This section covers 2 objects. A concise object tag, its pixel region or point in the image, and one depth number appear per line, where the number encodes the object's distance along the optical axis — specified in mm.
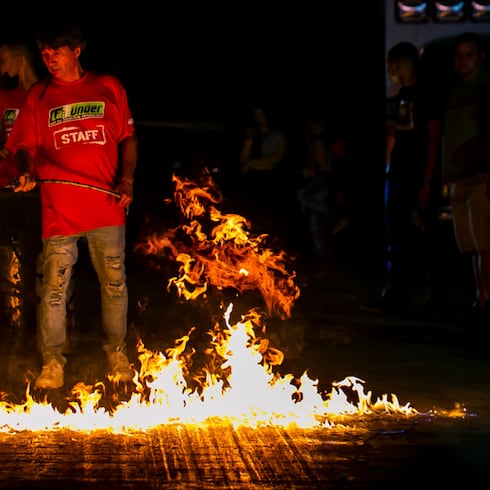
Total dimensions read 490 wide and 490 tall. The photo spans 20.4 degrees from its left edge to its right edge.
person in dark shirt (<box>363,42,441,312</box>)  11773
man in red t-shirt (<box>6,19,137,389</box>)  8070
